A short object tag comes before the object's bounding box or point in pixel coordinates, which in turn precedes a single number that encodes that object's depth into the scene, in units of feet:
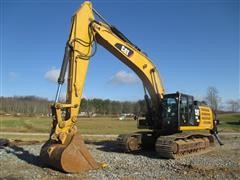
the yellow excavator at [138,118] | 20.44
